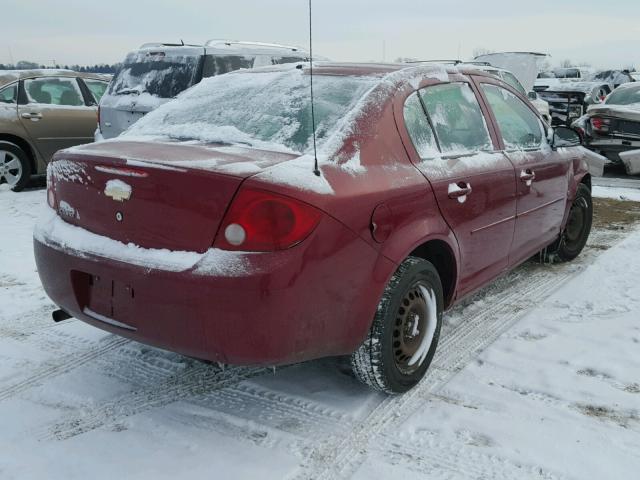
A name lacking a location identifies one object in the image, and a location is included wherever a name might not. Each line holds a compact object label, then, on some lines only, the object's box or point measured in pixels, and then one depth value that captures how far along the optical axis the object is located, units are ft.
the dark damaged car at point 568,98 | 48.11
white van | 22.95
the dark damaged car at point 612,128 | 30.37
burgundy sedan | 7.54
